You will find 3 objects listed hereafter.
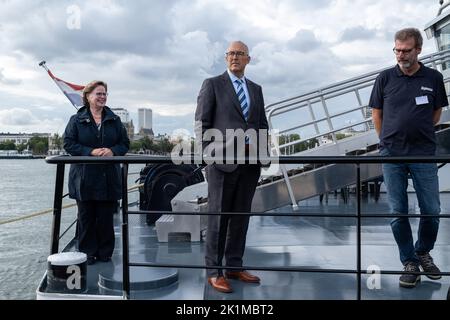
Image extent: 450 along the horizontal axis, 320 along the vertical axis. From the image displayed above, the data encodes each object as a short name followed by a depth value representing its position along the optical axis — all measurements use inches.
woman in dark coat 161.3
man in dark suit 129.3
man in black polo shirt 130.3
